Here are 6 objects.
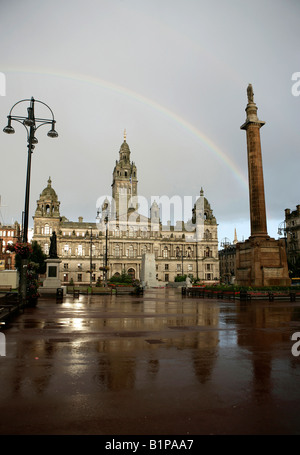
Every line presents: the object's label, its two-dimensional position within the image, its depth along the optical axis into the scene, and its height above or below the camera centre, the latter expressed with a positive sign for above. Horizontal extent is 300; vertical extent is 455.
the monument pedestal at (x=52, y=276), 31.59 -0.34
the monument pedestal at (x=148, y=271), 57.00 +0.10
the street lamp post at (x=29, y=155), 16.62 +6.06
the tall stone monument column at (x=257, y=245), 27.14 +2.18
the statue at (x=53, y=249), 33.69 +2.46
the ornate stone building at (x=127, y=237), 96.69 +10.89
